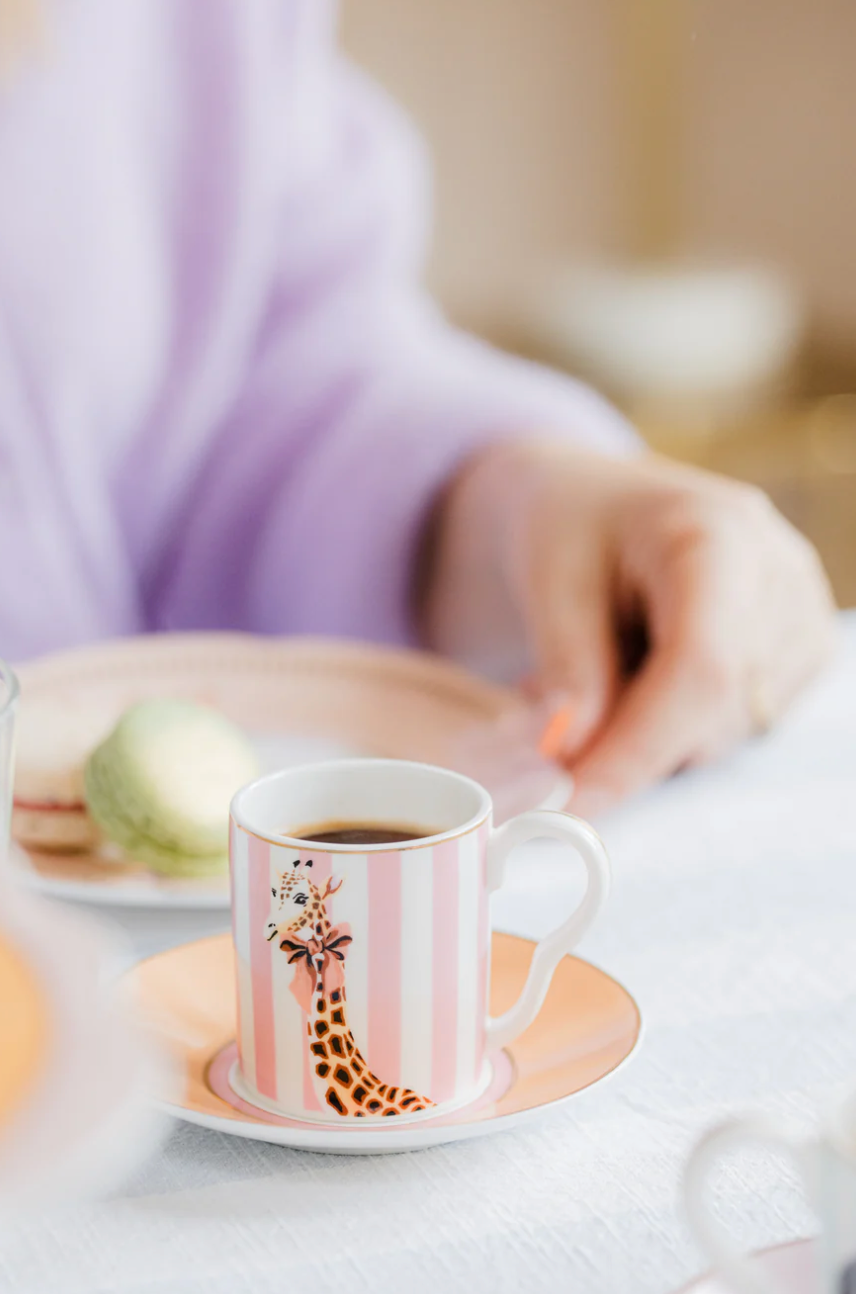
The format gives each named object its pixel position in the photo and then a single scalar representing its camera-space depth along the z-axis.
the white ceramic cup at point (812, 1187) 0.57
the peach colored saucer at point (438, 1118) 0.66
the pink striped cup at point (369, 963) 0.66
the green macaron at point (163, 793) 0.81
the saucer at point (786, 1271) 0.59
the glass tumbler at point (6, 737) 0.67
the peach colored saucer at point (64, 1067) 0.50
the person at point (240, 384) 1.18
